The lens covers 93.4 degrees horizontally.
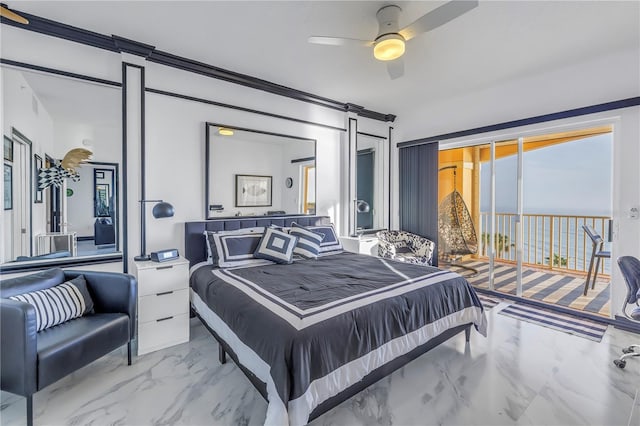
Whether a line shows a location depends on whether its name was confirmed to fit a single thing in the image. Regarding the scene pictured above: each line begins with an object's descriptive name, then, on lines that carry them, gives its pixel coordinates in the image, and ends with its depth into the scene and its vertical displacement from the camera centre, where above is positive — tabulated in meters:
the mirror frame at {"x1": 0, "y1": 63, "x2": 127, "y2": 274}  2.40 -0.26
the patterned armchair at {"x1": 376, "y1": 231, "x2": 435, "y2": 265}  4.30 -0.57
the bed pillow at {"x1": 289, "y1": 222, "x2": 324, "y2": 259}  3.34 -0.38
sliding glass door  3.80 +0.03
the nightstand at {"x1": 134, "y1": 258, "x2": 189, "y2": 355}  2.53 -0.83
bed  1.54 -0.71
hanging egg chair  5.01 -0.35
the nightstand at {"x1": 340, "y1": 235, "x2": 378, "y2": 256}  4.15 -0.50
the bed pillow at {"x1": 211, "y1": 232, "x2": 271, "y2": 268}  2.93 -0.41
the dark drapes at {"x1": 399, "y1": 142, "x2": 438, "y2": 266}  4.67 +0.31
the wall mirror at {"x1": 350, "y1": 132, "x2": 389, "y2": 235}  4.84 +0.42
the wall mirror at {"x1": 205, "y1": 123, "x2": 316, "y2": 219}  3.40 +0.45
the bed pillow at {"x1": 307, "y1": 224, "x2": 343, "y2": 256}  3.62 -0.40
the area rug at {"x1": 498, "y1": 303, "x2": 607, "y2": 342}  2.96 -1.19
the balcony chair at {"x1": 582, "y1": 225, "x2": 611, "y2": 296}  3.87 -0.53
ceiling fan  2.09 +1.27
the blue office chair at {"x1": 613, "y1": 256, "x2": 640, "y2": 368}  2.30 -0.57
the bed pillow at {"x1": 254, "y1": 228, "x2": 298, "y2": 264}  3.05 -0.39
